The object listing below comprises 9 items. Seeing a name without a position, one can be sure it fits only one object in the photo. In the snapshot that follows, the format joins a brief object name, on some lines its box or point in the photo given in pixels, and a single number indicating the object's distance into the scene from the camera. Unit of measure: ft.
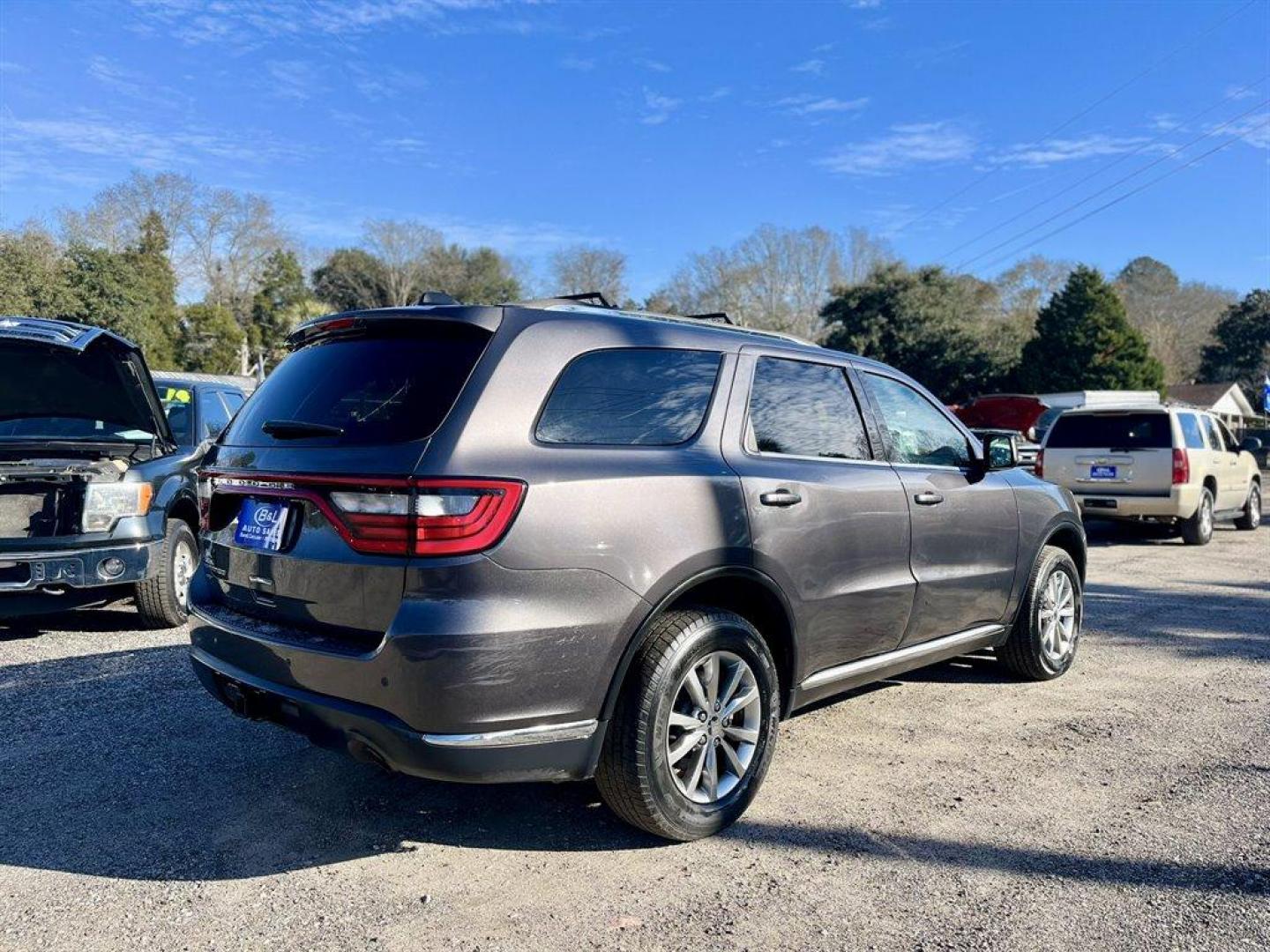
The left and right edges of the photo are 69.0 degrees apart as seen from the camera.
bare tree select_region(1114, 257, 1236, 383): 201.36
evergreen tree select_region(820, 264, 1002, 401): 134.82
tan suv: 36.78
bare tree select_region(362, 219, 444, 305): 186.09
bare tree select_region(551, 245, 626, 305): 182.00
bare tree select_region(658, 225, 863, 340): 183.73
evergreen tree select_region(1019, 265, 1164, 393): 129.90
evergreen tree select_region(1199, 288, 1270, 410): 188.34
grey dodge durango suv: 8.83
